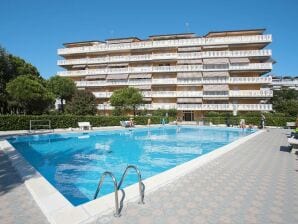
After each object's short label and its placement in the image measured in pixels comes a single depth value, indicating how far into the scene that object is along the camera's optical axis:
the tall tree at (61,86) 51.38
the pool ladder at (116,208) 4.69
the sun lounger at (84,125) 28.12
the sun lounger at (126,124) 33.33
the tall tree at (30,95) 35.22
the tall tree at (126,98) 46.64
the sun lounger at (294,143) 11.85
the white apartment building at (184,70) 50.78
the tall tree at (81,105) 46.89
